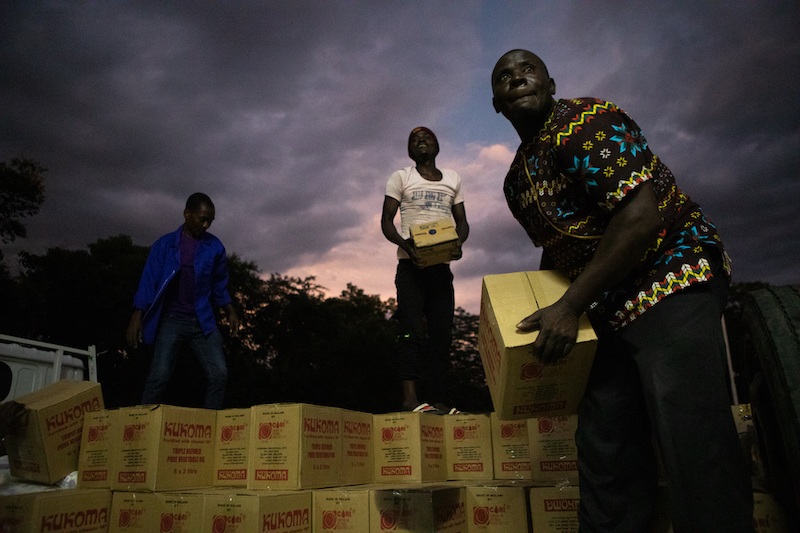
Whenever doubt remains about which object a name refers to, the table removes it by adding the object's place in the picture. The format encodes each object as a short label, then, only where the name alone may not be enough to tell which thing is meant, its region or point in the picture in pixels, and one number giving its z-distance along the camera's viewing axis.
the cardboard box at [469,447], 2.79
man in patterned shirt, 1.22
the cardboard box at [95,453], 2.68
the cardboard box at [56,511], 2.14
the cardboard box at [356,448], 2.63
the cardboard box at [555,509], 2.16
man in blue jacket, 3.67
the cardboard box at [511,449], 2.69
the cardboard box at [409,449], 2.68
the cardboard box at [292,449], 2.34
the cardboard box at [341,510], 2.20
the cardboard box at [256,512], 2.05
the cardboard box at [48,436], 2.71
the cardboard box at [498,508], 2.24
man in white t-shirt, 3.50
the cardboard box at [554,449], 2.49
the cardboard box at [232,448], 2.62
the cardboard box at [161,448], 2.48
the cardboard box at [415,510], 2.08
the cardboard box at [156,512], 2.25
